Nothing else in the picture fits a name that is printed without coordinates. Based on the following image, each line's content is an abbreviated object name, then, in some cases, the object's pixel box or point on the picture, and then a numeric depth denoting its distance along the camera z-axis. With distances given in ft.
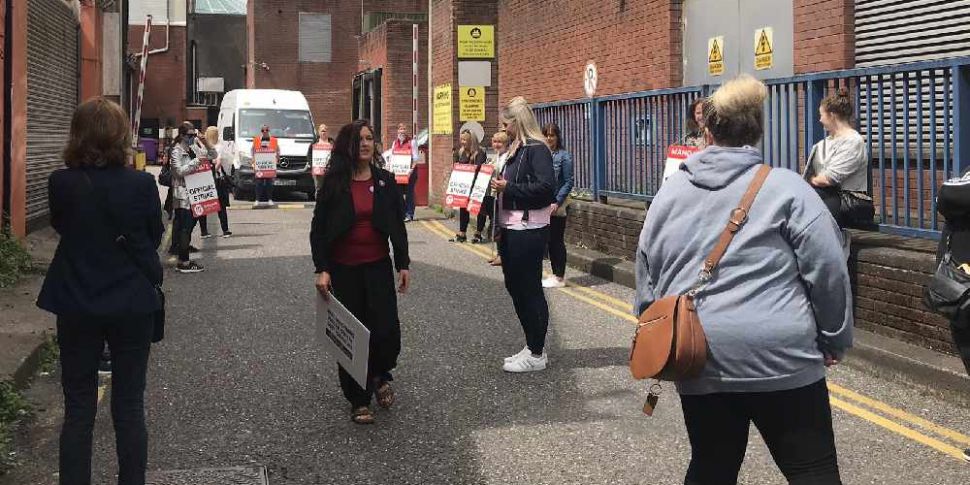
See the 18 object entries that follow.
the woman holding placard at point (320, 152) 84.89
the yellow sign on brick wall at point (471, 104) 73.56
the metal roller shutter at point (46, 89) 53.57
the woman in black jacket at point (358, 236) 22.15
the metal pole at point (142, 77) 48.78
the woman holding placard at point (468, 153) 56.08
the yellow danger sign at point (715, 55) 52.65
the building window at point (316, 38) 179.01
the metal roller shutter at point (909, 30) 39.04
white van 95.76
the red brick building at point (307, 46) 178.70
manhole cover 18.22
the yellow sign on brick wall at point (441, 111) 80.23
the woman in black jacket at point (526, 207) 26.08
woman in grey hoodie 11.71
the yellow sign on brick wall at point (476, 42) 76.23
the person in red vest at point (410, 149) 72.64
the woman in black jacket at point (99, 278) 15.83
